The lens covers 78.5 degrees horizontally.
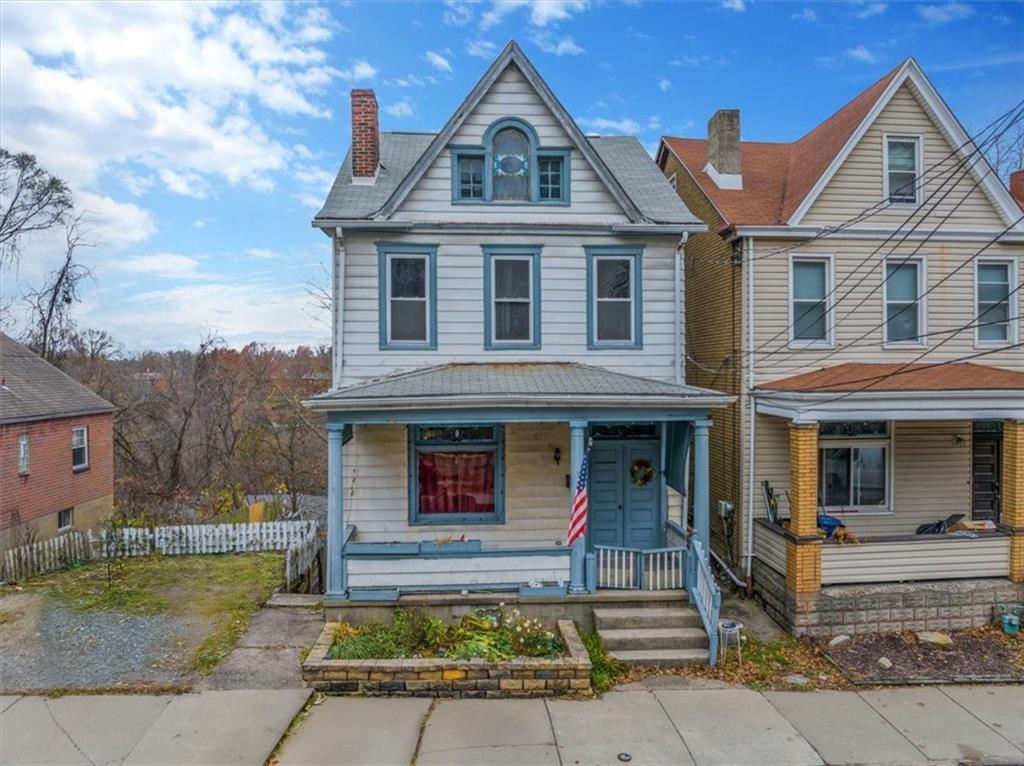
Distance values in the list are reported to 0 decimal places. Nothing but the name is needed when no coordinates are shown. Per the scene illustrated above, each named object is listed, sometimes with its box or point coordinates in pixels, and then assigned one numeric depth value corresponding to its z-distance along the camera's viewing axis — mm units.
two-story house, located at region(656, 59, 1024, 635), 11836
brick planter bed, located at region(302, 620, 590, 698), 7836
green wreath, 11661
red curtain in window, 11242
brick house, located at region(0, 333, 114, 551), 15289
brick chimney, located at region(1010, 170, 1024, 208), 13859
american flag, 9469
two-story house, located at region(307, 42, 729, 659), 11070
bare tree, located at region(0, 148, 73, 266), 26672
